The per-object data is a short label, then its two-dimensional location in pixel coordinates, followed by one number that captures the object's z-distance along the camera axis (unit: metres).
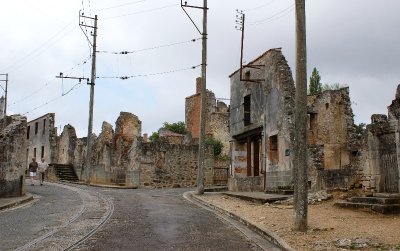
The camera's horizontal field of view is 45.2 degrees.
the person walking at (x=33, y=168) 27.08
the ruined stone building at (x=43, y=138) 47.81
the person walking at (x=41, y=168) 28.11
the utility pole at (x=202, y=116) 22.25
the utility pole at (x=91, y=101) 31.63
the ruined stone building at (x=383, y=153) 14.31
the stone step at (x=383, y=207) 12.51
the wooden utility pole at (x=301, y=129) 10.82
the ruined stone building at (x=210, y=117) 51.38
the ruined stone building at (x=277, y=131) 20.03
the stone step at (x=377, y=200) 12.86
